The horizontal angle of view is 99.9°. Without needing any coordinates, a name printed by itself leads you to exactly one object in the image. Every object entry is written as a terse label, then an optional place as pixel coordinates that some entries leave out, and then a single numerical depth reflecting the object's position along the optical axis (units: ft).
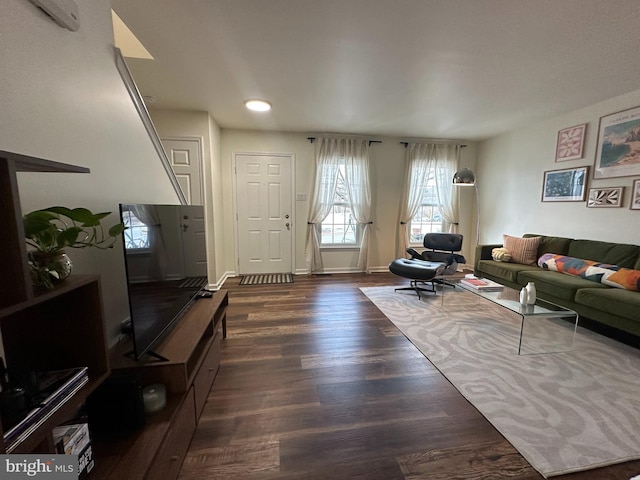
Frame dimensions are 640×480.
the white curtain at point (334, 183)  14.88
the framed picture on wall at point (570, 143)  10.90
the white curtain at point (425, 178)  15.66
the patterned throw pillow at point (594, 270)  8.01
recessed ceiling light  10.32
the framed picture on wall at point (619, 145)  9.23
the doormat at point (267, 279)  13.92
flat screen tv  4.03
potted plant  2.51
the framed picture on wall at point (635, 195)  9.22
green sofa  7.32
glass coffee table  7.35
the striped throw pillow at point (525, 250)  11.72
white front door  14.58
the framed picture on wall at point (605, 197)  9.78
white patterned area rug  4.48
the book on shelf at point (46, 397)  2.11
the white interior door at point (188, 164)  11.77
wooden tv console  3.05
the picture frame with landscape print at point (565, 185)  10.93
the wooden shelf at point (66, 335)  2.88
